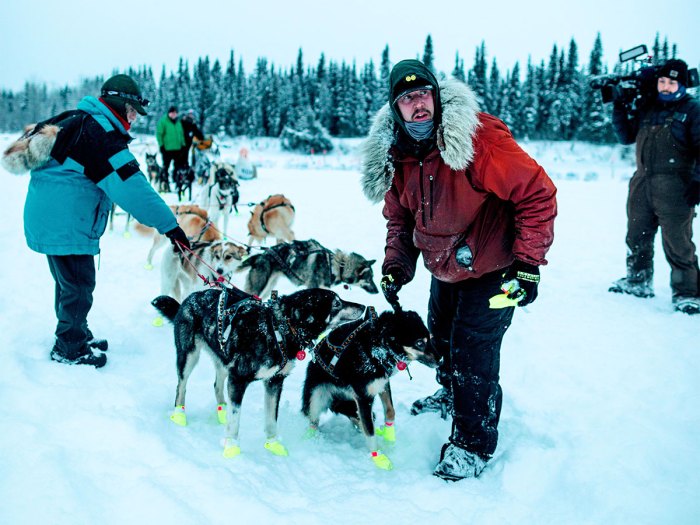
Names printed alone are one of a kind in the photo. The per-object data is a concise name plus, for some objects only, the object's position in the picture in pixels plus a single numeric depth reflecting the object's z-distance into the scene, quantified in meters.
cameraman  4.04
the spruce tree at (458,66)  56.19
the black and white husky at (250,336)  2.43
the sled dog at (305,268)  4.45
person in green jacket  10.50
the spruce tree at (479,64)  52.84
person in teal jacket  2.71
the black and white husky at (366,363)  2.50
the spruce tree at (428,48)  51.97
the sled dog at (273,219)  6.65
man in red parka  1.96
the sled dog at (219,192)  7.73
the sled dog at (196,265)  4.18
